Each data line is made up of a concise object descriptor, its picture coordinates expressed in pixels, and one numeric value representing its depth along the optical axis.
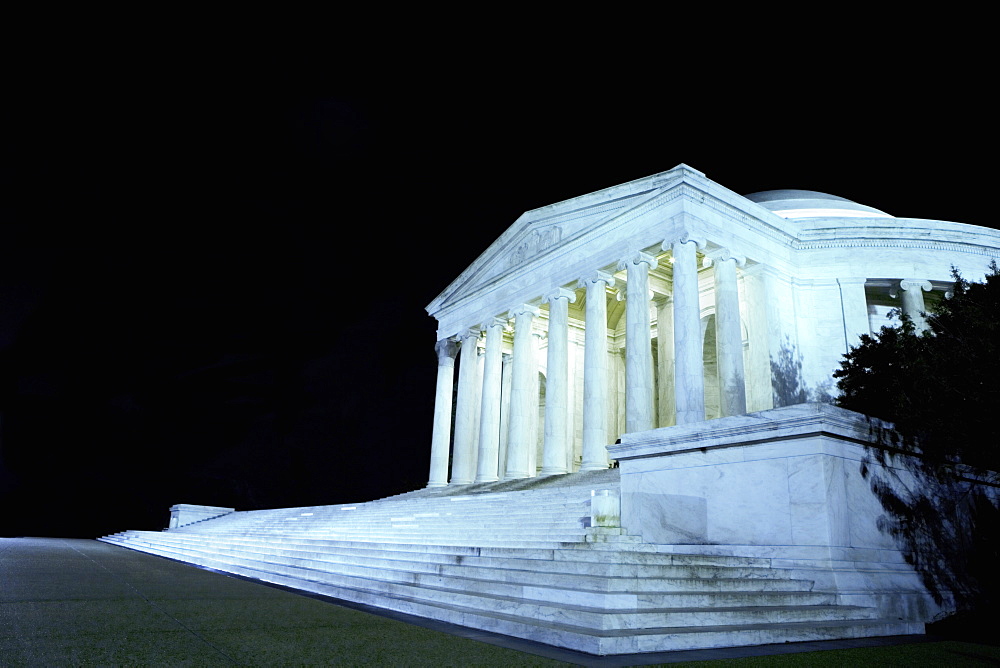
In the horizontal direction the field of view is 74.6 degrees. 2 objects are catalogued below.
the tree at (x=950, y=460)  13.43
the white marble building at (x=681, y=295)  30.83
